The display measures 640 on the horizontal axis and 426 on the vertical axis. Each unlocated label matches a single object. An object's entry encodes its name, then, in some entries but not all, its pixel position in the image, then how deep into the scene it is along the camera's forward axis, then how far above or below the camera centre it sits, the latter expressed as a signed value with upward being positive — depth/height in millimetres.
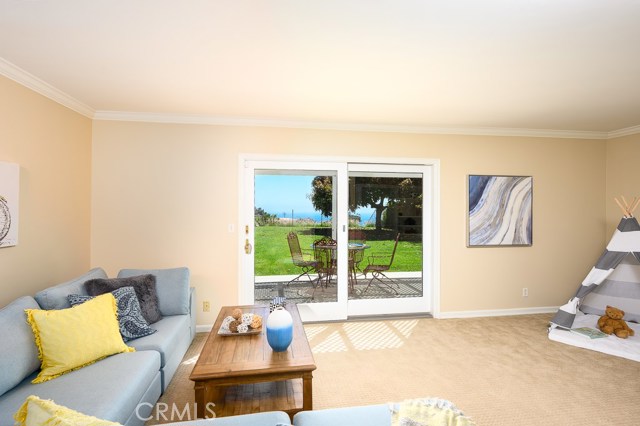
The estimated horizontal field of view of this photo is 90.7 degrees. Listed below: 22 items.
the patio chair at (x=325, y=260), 4164 -579
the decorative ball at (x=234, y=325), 2478 -868
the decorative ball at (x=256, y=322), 2508 -856
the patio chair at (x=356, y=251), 4207 -462
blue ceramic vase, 2119 -777
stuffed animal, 3428 -1172
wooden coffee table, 1883 -931
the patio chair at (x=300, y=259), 4129 -559
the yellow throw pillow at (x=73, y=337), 1898 -775
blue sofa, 1644 -955
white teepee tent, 3623 -725
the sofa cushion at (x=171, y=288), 3021 -702
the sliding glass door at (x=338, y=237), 3992 -260
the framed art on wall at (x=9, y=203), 2406 +94
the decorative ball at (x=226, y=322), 2545 -882
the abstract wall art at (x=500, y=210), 4270 +101
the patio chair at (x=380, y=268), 4324 -698
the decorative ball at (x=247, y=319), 2549 -840
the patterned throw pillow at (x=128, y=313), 2344 -771
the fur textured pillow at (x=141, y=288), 2592 -621
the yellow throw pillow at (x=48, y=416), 879 -574
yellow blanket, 970 -625
